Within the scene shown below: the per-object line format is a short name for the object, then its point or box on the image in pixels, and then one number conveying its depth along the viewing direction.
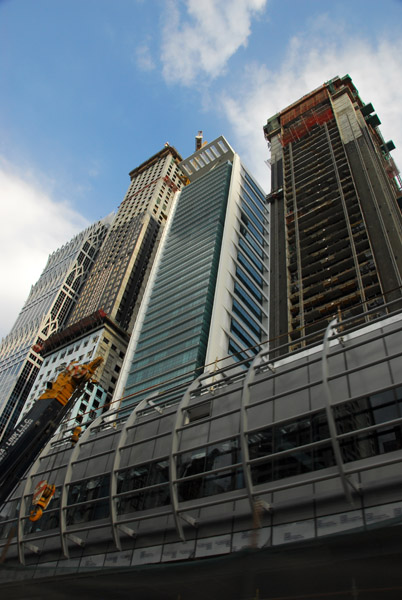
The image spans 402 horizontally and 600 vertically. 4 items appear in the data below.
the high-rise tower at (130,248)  123.75
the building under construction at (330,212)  58.44
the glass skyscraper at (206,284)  72.00
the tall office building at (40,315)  111.38
